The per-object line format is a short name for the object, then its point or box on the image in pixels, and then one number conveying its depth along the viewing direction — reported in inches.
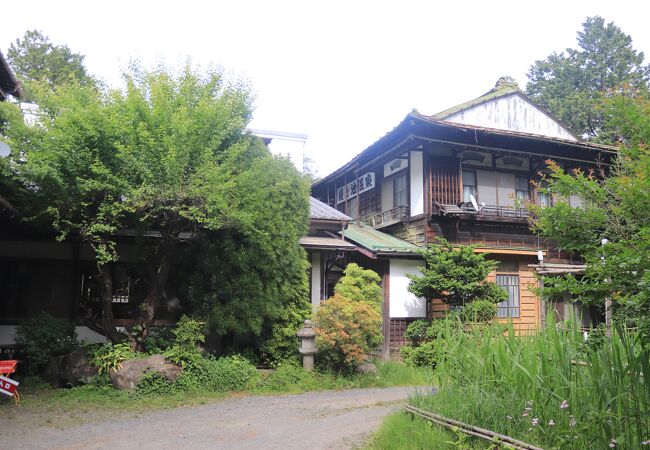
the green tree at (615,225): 146.2
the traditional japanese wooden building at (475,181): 585.3
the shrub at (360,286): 478.0
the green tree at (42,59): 1086.4
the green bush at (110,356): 362.6
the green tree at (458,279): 501.4
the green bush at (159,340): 391.2
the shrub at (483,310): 477.5
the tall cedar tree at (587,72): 1234.0
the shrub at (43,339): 386.9
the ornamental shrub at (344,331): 416.5
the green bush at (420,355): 488.7
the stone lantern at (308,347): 425.1
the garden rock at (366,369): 440.1
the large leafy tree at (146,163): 338.3
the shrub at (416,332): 522.3
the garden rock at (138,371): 351.6
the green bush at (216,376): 371.2
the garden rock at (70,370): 364.8
